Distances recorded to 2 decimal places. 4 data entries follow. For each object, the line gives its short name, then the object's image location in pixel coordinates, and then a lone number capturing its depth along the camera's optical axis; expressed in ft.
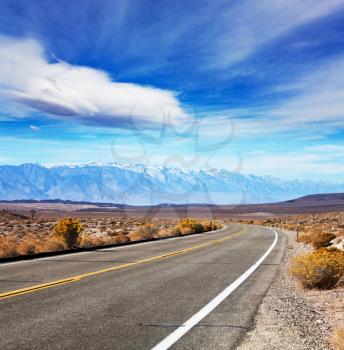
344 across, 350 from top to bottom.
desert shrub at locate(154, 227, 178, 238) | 116.33
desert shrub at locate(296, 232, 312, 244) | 95.05
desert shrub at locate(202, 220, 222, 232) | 166.56
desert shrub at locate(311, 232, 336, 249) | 83.02
